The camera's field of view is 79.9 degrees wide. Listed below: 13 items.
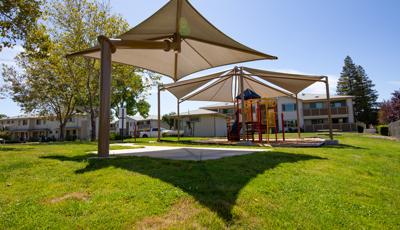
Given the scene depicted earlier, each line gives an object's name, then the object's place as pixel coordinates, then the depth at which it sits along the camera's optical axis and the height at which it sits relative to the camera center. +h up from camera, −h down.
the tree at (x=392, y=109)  29.53 +2.41
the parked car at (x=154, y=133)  32.72 -0.18
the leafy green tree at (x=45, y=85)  18.06 +4.40
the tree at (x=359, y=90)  50.97 +8.75
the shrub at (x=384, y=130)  25.28 -0.26
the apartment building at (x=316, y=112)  34.41 +2.48
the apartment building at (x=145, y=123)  45.12 +1.80
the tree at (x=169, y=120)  51.19 +2.46
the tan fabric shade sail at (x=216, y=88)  13.47 +2.73
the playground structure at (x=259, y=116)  11.98 +0.75
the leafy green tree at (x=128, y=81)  18.61 +4.29
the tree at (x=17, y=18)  10.13 +5.12
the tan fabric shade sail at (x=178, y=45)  7.02 +3.24
